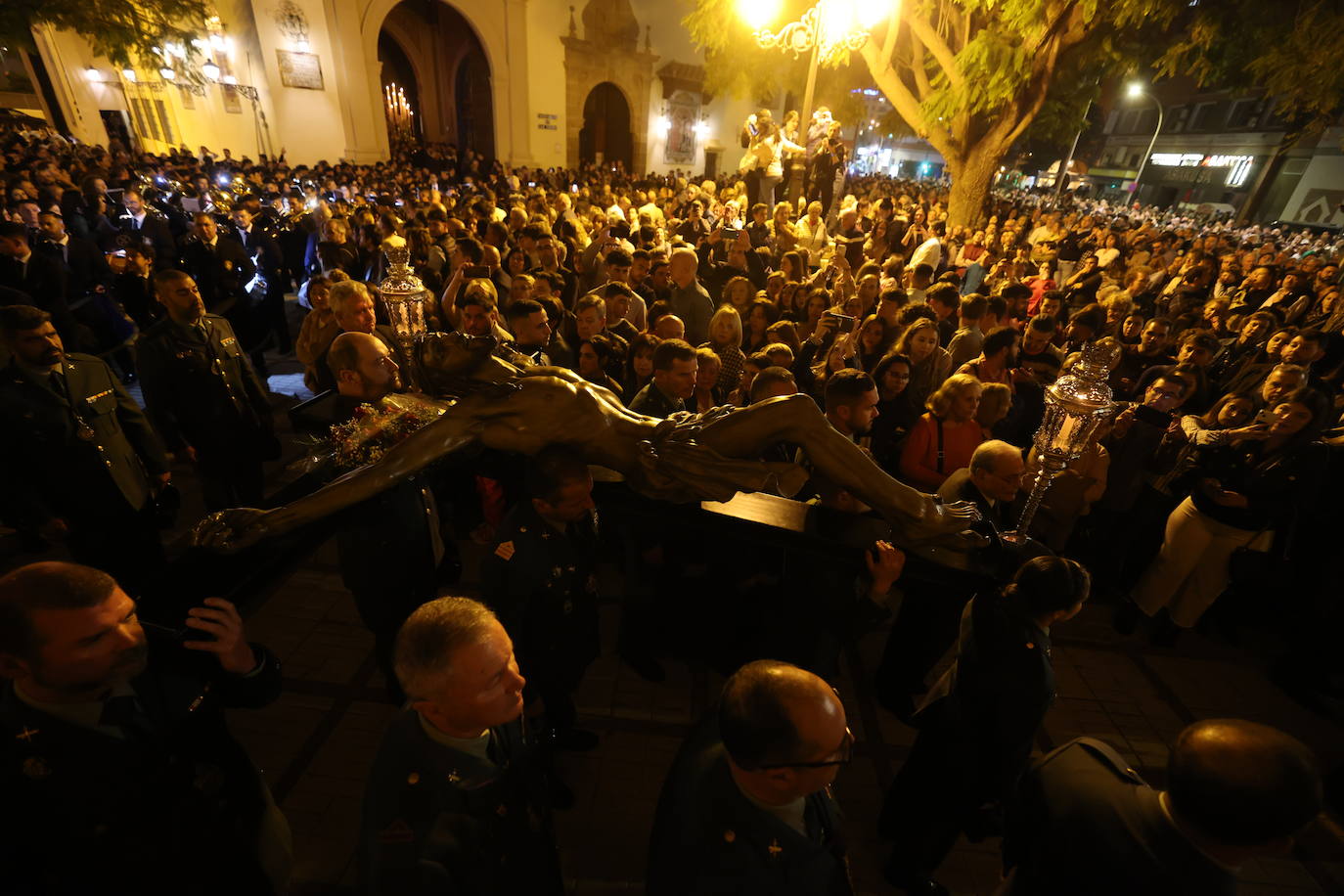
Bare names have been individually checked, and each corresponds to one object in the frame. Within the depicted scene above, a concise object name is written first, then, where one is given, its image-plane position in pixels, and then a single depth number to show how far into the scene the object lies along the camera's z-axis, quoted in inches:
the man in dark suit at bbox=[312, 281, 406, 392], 163.2
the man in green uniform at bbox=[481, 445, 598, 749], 96.7
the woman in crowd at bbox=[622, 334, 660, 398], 175.9
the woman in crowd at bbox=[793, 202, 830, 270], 432.6
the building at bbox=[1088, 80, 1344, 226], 1097.4
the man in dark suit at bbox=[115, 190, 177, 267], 329.0
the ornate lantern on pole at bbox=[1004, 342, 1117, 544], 95.3
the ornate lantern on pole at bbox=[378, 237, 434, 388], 141.1
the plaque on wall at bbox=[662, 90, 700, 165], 1082.7
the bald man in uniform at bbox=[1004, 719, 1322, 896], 56.4
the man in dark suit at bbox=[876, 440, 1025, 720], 96.8
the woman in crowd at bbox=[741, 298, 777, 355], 216.2
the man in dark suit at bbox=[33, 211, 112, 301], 255.0
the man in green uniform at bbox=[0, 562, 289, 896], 60.0
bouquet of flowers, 106.3
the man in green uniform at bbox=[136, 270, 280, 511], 150.4
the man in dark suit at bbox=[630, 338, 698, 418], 135.9
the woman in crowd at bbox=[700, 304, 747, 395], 193.9
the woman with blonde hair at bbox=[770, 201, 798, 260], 397.7
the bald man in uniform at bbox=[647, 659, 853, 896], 57.4
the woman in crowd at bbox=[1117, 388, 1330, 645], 137.9
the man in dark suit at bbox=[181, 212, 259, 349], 265.4
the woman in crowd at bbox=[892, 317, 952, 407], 180.9
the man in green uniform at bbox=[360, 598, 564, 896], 61.5
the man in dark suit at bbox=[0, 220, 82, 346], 208.5
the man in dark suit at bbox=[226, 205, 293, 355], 279.9
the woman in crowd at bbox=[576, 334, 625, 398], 167.0
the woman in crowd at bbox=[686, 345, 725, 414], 159.6
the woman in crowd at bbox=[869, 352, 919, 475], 166.6
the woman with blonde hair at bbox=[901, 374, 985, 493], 139.6
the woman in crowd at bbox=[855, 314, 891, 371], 214.7
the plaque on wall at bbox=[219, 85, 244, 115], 778.3
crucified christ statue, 90.1
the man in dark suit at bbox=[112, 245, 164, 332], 240.7
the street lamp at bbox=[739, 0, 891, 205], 374.3
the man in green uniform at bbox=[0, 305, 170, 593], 125.0
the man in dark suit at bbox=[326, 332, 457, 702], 110.3
